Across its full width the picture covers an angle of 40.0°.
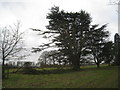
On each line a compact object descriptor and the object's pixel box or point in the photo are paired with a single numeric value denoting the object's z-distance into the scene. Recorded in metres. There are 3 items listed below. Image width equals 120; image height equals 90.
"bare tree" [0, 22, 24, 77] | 19.52
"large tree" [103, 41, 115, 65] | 35.09
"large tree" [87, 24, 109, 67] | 32.74
